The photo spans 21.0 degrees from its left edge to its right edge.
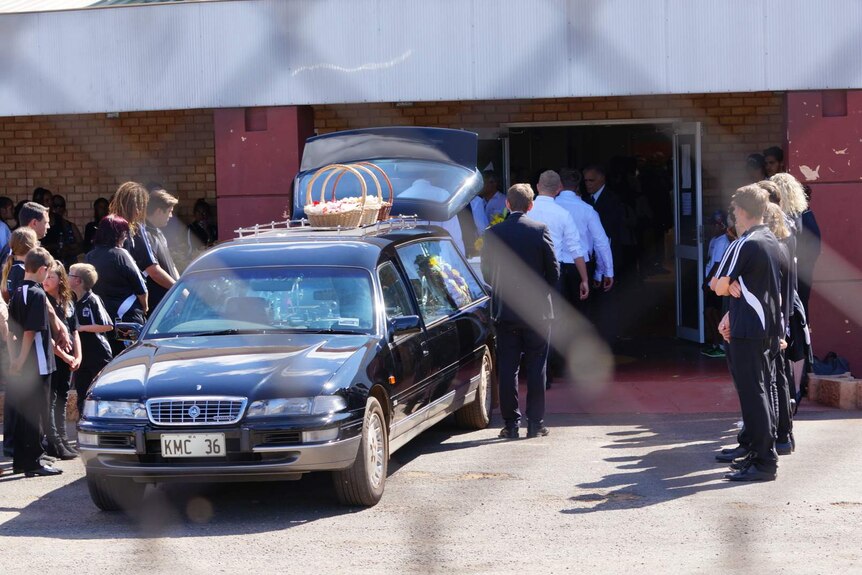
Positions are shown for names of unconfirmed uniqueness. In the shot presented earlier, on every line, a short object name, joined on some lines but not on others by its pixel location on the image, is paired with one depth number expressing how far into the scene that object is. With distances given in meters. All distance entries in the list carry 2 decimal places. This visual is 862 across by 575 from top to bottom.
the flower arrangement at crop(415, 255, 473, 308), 16.40
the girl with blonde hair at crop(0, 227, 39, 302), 15.53
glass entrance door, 24.94
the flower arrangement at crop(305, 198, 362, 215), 16.83
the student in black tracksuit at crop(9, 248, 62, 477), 14.75
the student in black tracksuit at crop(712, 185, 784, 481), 13.71
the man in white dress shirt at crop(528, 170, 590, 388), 20.11
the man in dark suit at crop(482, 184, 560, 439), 16.43
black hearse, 12.24
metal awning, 20.07
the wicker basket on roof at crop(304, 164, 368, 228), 16.69
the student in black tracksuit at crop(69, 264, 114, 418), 16.14
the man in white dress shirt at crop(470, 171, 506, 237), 24.95
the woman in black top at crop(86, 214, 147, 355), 16.86
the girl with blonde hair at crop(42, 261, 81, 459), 15.21
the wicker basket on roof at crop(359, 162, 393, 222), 18.07
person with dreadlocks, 17.14
